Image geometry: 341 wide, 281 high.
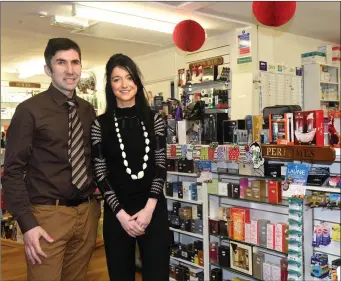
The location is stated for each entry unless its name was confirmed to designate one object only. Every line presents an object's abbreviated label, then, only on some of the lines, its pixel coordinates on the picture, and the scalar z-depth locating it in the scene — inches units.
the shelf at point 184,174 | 144.8
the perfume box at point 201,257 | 145.3
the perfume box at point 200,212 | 144.9
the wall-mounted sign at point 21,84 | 337.7
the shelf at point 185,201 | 143.7
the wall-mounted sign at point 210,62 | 220.2
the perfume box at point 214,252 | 138.3
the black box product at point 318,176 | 95.3
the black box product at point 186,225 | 149.0
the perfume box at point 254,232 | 125.1
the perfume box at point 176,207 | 157.5
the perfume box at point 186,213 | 150.9
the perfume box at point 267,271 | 122.0
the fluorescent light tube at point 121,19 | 168.9
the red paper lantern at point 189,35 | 158.9
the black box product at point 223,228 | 133.3
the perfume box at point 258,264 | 124.4
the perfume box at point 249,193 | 123.6
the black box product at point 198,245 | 148.5
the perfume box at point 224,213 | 133.6
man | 73.0
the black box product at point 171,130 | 152.1
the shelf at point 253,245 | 120.5
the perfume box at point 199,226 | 143.7
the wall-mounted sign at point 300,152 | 87.4
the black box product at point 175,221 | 155.1
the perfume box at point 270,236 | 119.5
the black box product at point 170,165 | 154.6
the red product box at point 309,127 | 92.1
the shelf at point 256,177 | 115.4
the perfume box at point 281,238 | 116.4
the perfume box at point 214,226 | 135.8
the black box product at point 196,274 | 148.2
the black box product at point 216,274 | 138.2
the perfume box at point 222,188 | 132.1
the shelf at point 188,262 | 147.3
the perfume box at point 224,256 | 134.0
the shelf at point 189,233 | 144.5
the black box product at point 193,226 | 147.3
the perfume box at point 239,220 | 129.1
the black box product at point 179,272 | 154.3
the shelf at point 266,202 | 114.9
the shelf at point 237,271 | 128.6
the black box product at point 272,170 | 115.7
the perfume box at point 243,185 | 126.3
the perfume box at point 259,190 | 120.8
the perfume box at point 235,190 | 129.0
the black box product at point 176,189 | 155.3
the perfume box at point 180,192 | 152.7
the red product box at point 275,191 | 115.3
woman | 75.2
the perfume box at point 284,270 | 118.9
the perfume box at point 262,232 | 122.4
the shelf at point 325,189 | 90.9
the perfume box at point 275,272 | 119.5
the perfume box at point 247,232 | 127.4
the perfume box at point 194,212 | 147.4
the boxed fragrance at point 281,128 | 99.3
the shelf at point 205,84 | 219.7
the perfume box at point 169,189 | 158.4
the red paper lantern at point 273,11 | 127.5
